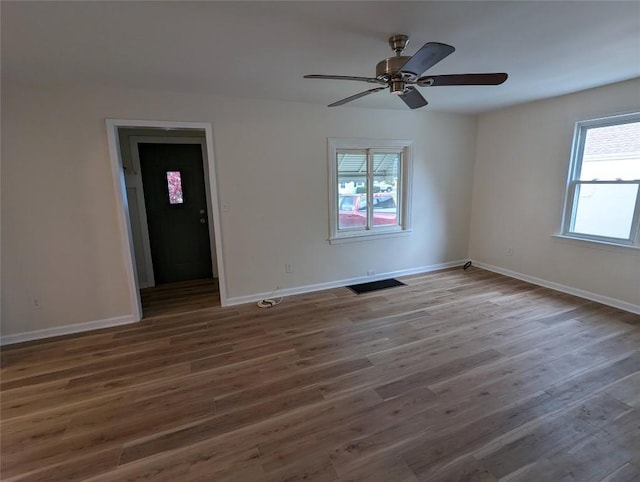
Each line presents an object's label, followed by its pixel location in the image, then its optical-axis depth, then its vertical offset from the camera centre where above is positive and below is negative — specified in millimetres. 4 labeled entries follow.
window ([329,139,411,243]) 4320 +62
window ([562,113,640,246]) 3365 +68
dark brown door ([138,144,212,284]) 4656 -244
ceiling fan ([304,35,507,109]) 1896 +788
